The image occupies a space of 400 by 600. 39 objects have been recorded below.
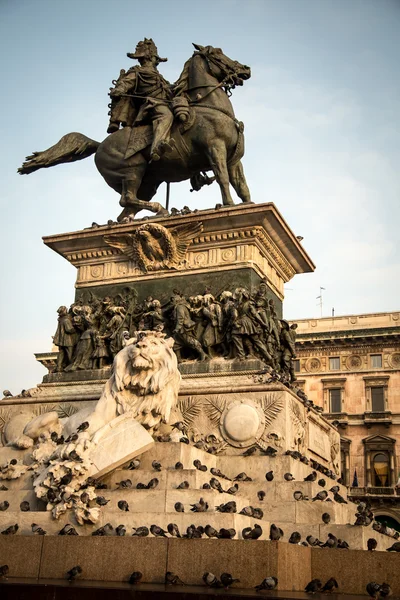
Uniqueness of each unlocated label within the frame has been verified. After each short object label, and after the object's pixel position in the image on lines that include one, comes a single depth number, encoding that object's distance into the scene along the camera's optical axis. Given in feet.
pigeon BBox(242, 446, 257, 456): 45.37
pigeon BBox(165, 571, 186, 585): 28.40
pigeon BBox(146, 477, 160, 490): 36.78
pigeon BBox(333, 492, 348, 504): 42.57
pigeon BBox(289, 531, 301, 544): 33.60
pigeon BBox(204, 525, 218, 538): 31.24
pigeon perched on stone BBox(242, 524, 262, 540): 31.12
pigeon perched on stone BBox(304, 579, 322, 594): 28.86
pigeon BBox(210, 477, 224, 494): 36.96
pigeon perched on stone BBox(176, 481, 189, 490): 36.70
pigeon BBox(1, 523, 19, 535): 33.41
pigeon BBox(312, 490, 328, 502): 40.22
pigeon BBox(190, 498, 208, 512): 34.12
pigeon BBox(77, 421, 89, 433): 39.65
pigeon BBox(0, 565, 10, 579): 29.85
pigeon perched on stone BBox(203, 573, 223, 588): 27.66
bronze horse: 59.62
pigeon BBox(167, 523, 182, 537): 31.96
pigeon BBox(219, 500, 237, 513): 33.91
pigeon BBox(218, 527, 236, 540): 30.91
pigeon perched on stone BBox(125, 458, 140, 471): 39.27
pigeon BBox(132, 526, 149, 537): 31.58
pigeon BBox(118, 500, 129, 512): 34.50
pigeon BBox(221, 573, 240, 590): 27.43
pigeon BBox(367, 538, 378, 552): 33.22
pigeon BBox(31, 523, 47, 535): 32.65
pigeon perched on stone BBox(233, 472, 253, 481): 42.78
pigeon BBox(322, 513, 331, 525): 37.99
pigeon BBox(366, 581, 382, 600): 28.32
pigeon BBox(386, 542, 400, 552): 33.64
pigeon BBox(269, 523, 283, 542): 32.30
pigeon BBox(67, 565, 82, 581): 29.27
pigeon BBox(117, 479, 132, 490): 37.24
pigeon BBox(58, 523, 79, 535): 32.58
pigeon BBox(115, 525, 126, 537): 32.24
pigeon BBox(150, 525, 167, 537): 31.76
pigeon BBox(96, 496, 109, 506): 34.91
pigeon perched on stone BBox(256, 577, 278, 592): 27.27
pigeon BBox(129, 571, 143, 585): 28.76
